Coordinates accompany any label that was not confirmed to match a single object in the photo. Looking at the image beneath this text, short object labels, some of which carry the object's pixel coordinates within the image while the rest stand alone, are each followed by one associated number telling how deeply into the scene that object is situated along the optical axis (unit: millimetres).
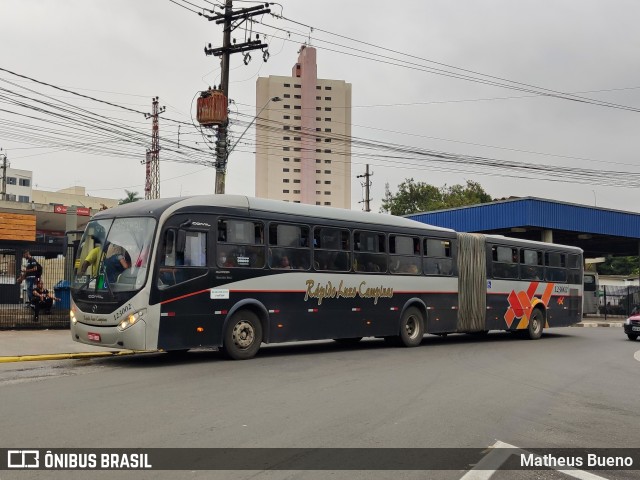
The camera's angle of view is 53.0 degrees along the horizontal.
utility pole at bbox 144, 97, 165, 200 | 57875
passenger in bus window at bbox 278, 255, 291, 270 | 14138
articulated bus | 11922
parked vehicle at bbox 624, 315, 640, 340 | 23031
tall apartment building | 133000
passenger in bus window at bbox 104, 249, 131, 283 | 11961
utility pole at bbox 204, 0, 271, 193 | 21406
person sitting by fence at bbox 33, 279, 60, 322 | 18000
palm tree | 64250
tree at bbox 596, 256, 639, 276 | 99769
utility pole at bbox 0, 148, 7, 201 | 58769
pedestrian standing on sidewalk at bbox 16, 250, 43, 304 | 18312
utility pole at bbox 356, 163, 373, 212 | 57219
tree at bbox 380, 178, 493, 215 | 70062
